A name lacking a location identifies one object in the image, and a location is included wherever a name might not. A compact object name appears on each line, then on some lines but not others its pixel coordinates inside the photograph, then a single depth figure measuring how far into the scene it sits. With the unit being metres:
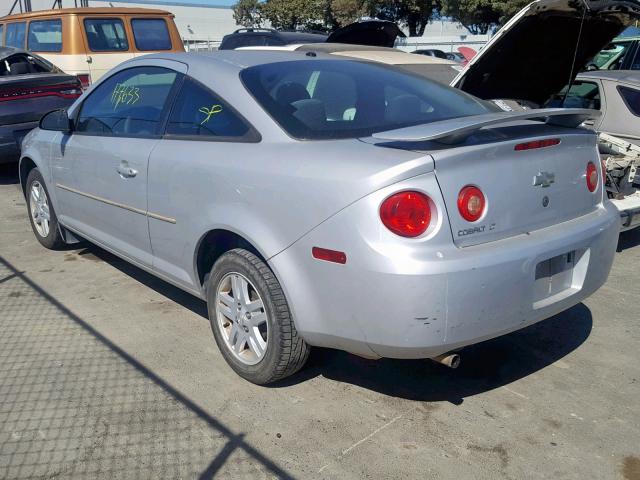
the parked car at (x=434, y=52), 26.14
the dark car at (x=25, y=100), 7.39
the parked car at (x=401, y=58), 6.96
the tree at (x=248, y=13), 47.69
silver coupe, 2.62
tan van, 10.54
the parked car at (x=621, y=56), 9.64
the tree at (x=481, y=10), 30.22
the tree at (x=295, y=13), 43.09
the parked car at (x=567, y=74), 5.38
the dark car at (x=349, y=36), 9.57
